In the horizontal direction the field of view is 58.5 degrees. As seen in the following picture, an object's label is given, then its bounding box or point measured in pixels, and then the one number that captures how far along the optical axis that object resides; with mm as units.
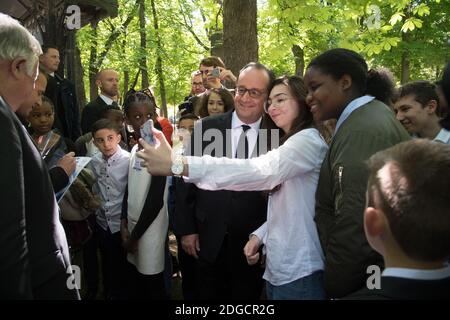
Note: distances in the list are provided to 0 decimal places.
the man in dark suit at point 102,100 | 5242
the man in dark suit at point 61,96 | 4852
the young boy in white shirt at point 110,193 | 3629
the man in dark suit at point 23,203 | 1389
